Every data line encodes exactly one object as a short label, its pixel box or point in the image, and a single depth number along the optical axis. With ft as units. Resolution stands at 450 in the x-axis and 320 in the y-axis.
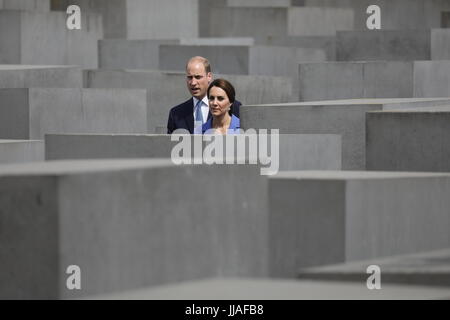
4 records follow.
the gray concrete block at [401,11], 72.13
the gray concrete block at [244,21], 65.21
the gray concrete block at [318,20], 66.59
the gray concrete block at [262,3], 71.56
